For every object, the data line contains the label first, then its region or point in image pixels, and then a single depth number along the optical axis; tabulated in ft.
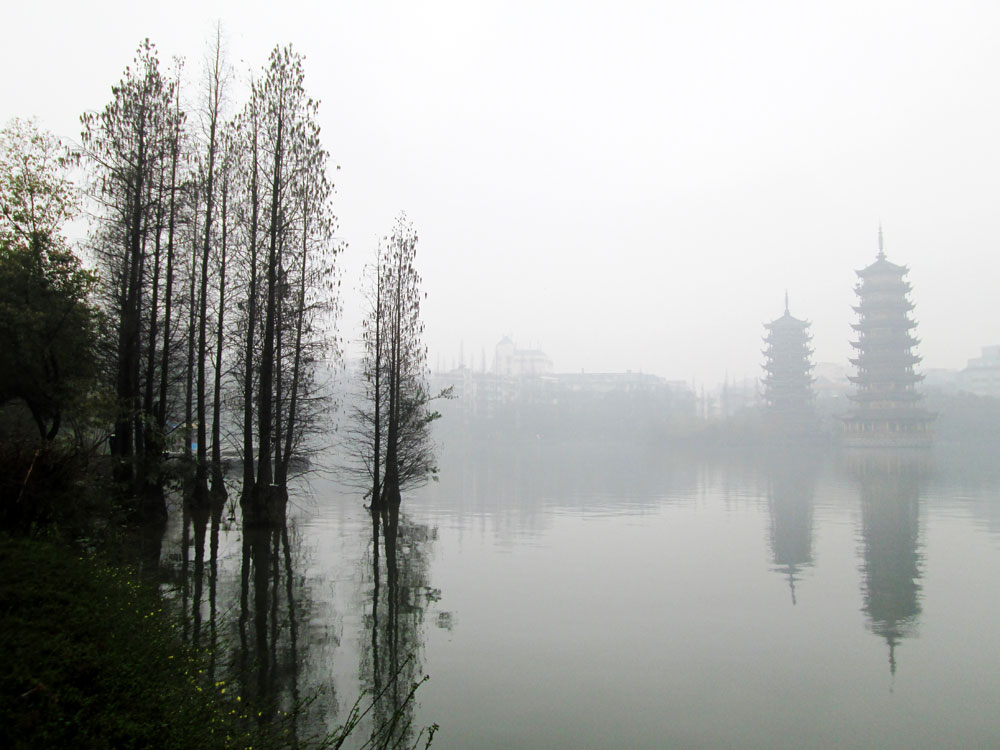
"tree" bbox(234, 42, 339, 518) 57.16
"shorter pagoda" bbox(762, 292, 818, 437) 253.65
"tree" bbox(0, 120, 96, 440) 42.47
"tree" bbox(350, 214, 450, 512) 75.41
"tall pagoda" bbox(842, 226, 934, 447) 222.89
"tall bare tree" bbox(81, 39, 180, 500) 53.06
